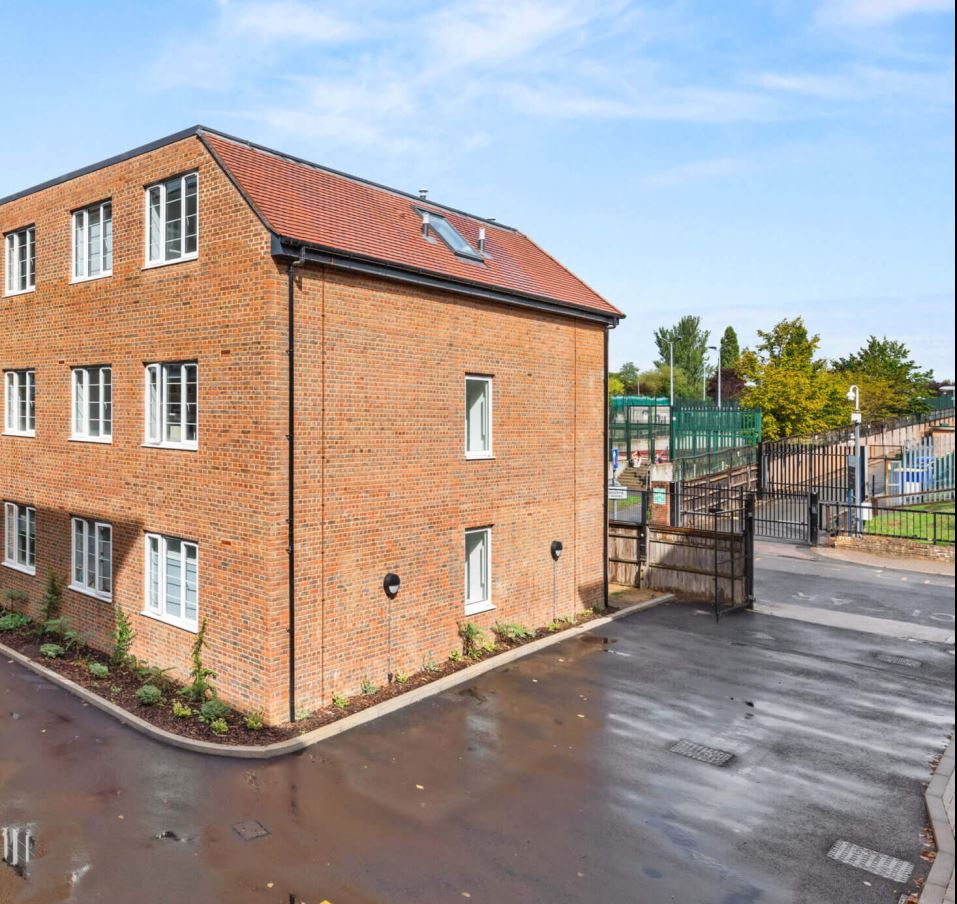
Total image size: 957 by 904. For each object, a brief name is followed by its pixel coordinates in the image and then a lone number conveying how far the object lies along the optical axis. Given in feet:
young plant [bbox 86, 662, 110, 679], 40.78
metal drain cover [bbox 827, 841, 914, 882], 24.54
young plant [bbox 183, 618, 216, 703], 37.58
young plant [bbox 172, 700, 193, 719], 35.60
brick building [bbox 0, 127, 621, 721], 36.06
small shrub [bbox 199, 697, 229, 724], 35.14
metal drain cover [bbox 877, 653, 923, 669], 45.24
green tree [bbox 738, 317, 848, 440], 121.60
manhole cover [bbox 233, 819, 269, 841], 26.20
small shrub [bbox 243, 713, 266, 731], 34.47
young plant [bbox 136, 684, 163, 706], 37.11
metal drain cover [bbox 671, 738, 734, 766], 32.42
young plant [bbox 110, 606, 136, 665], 42.45
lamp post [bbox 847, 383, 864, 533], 81.71
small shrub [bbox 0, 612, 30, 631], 49.73
